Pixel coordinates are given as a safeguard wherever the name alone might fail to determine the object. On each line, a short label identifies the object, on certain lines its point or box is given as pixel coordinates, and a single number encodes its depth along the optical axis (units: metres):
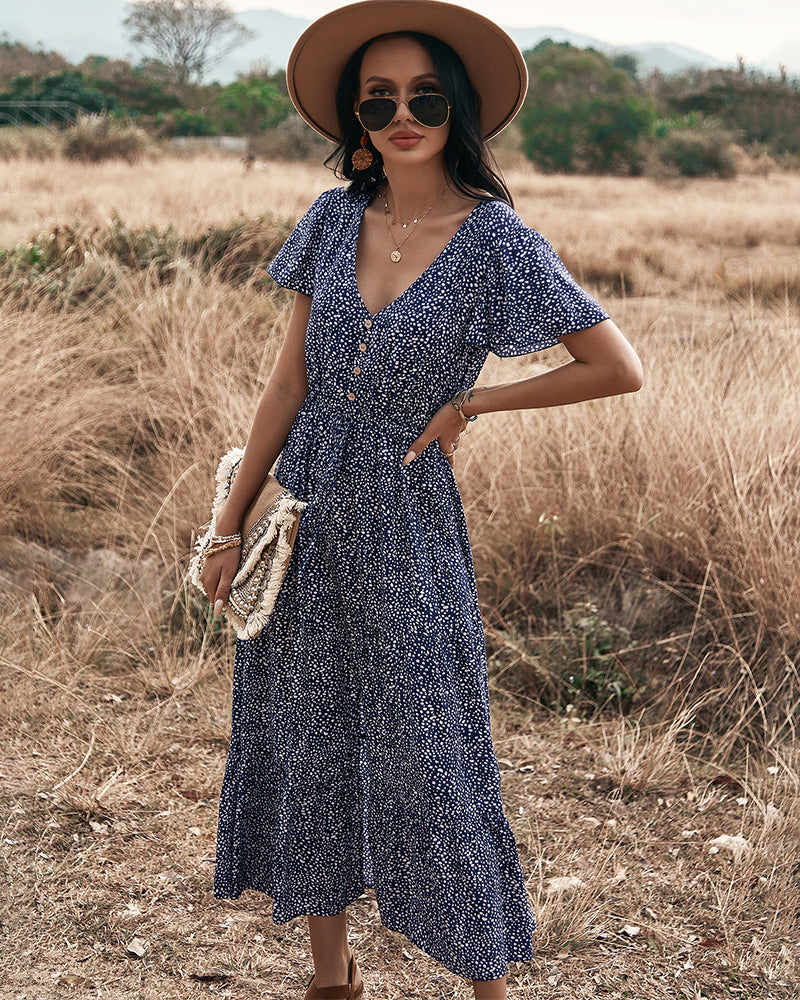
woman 1.55
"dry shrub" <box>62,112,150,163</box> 14.85
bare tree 45.62
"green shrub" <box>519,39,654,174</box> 21.78
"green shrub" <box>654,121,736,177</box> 20.53
